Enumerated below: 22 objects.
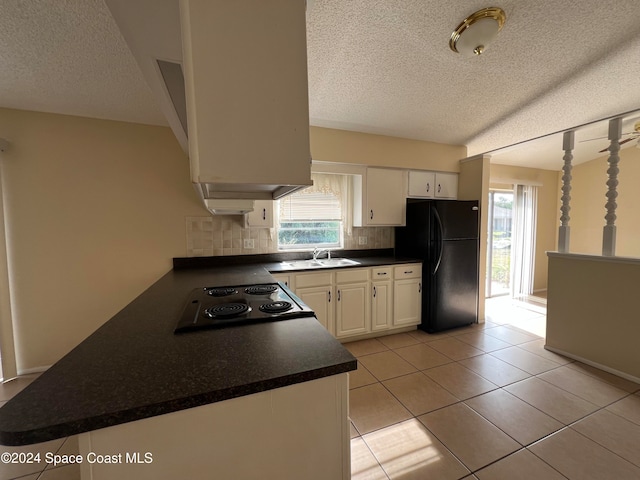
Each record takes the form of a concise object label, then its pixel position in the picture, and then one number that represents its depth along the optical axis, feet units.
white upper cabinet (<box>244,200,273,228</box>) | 9.02
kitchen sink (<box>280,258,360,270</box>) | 9.03
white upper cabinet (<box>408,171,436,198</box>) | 11.11
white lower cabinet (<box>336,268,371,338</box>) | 9.17
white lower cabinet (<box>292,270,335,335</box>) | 8.59
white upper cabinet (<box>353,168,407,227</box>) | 10.43
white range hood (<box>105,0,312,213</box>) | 2.22
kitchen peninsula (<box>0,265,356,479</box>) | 1.97
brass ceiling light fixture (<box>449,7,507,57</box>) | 5.46
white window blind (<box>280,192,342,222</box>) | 10.10
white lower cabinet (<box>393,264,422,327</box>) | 10.05
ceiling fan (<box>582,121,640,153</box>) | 8.02
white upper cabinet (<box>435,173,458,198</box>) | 11.55
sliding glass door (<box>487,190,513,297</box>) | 14.76
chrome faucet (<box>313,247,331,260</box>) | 10.20
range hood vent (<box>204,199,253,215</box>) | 5.89
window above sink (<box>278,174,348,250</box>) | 10.23
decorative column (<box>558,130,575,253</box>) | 8.49
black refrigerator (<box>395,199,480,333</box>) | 9.92
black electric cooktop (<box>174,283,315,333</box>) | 3.64
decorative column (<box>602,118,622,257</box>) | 7.48
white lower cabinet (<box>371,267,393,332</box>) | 9.67
